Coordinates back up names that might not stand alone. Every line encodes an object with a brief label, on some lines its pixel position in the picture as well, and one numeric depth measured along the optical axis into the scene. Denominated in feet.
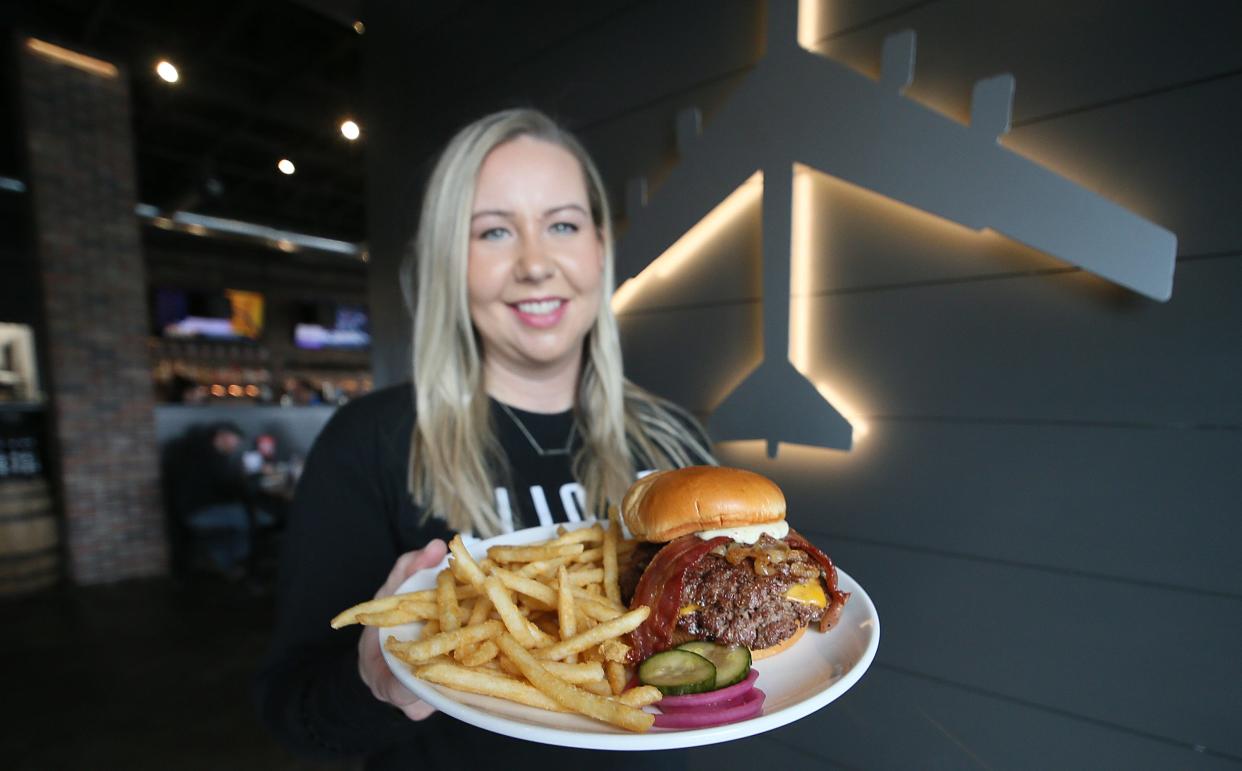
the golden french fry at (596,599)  1.54
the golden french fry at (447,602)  1.43
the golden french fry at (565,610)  1.43
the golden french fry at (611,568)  1.65
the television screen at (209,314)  14.31
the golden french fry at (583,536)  1.70
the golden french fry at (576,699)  1.21
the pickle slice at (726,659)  1.34
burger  1.54
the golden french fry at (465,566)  1.46
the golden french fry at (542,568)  1.59
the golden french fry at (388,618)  1.42
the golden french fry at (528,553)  1.64
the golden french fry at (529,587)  1.50
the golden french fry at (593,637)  1.38
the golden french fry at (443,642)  1.34
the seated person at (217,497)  7.28
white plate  1.18
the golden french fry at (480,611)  1.49
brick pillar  6.89
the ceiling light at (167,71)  6.01
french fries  1.30
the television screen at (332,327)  17.74
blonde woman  1.77
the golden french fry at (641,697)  1.25
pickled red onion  1.25
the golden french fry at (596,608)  1.50
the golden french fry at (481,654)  1.37
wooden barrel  6.86
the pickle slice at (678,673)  1.30
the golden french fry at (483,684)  1.29
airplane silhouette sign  2.00
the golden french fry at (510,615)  1.41
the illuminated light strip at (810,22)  2.51
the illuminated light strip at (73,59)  6.79
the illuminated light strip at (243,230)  13.71
